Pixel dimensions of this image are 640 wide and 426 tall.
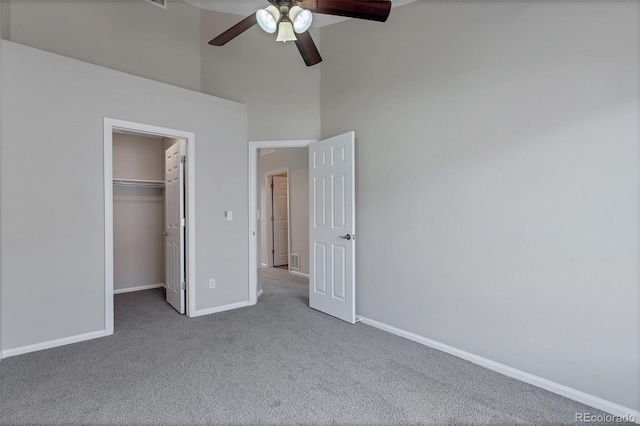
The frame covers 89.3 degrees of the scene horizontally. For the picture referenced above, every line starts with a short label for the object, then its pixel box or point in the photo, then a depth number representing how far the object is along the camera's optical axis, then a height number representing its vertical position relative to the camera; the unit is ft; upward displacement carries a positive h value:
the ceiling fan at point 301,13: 6.84 +4.41
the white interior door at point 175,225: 11.84 -0.42
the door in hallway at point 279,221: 22.44 -0.53
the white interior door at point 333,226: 10.85 -0.48
